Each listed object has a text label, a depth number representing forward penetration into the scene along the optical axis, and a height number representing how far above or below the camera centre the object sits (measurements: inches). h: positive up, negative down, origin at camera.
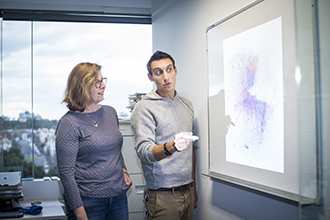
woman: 67.6 -8.7
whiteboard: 53.8 +2.9
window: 139.9 +20.5
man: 77.1 -6.5
